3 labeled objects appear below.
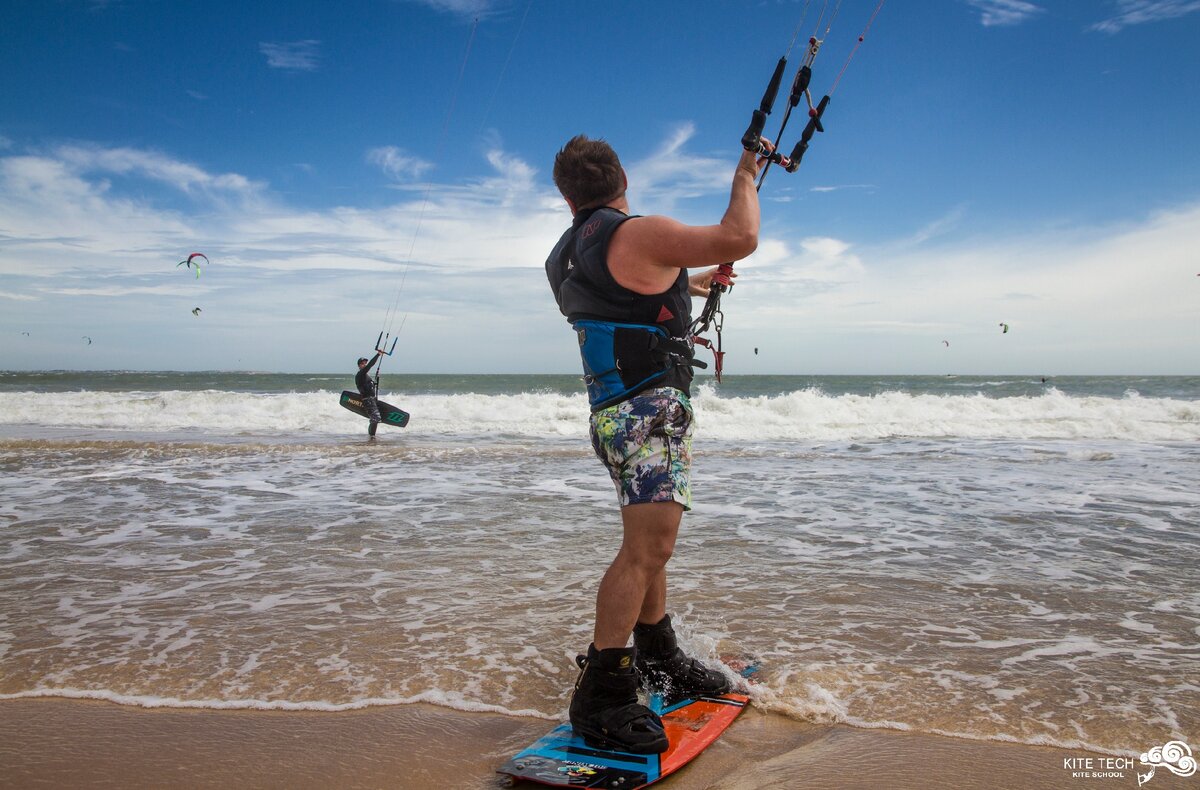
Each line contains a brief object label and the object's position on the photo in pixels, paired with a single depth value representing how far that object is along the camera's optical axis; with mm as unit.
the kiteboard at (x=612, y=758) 2332
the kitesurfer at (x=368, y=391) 16125
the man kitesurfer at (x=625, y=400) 2535
